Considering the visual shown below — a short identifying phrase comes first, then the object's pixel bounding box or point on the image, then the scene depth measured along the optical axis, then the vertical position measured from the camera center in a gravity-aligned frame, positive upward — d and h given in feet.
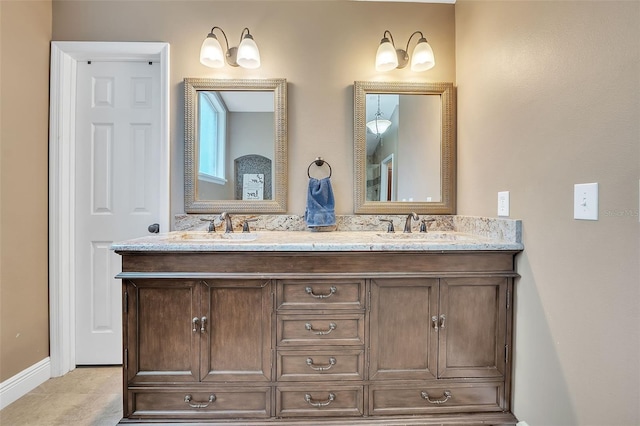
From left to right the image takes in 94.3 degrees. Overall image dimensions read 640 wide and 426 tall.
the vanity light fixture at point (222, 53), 5.53 +2.90
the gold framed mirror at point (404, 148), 5.90 +1.24
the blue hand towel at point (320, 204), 5.69 +0.09
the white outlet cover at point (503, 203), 4.41 +0.11
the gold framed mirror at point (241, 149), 5.86 +1.18
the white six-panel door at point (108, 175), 6.10 +0.67
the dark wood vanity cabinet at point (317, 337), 4.13 -1.81
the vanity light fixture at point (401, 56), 5.65 +2.96
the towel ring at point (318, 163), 5.95 +0.93
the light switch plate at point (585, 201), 2.99 +0.11
